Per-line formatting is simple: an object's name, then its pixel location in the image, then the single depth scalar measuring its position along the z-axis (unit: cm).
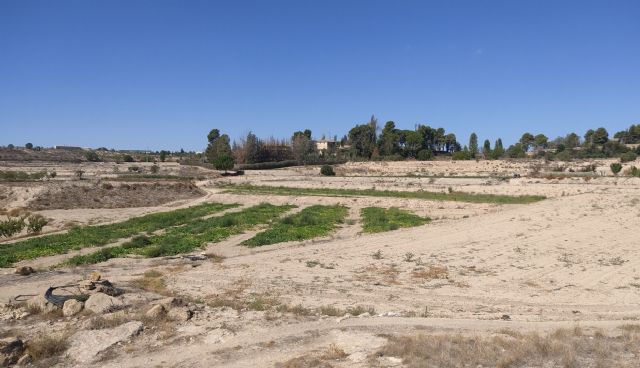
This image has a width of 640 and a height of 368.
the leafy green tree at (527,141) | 12862
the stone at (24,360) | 936
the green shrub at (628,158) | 7401
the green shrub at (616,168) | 5425
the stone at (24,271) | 1700
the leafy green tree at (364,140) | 11238
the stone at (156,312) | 1139
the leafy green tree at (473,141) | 12608
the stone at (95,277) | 1427
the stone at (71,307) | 1187
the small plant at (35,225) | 3040
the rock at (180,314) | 1130
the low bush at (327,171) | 7462
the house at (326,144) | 14377
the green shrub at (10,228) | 2878
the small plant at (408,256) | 1878
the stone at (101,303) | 1200
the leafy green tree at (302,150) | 10312
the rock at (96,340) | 966
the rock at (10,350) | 930
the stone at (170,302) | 1186
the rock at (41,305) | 1214
